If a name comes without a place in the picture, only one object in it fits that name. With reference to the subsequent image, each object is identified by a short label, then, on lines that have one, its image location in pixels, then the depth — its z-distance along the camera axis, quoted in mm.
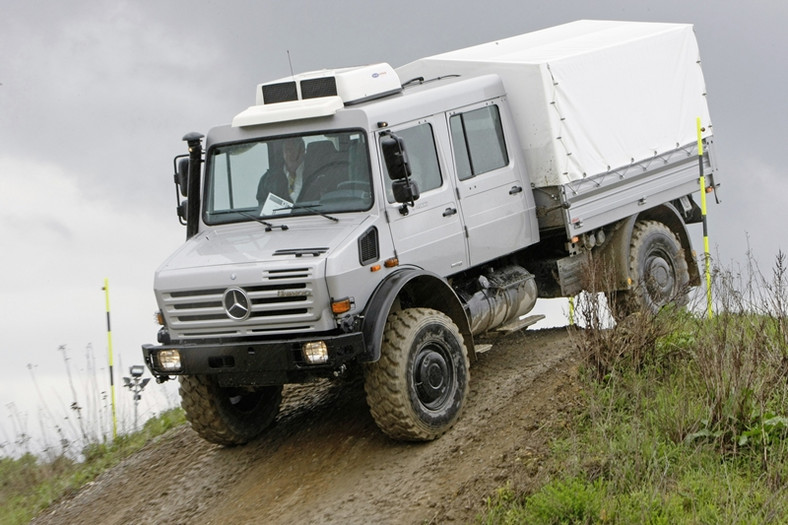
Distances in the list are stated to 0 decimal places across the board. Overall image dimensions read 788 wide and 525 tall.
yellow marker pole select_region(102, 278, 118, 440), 24625
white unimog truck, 18078
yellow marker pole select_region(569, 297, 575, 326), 21878
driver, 19750
